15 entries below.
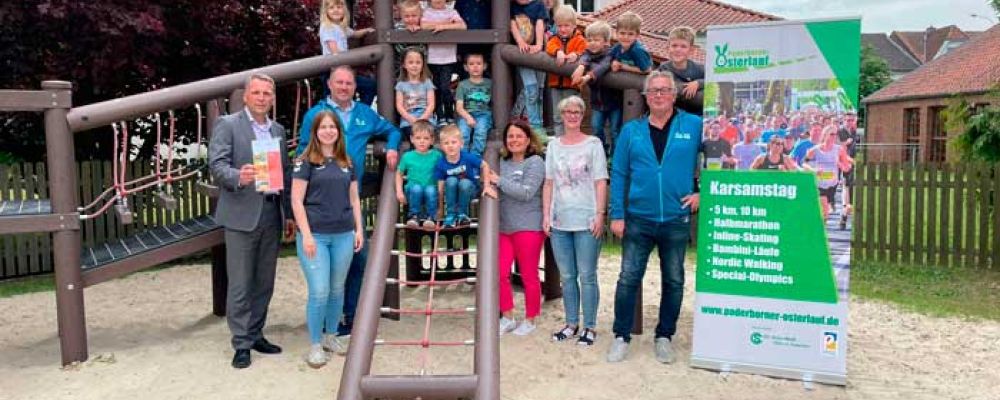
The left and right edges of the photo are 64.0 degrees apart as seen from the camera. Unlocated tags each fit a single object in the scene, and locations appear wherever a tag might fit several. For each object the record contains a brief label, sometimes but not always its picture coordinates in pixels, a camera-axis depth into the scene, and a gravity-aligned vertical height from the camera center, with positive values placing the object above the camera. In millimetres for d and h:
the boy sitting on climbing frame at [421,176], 5445 -152
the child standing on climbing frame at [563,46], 5867 +778
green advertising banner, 4594 -324
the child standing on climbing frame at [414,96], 5879 +426
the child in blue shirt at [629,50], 5410 +685
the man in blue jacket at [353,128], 5359 +183
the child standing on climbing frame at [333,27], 6184 +1004
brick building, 27734 +1871
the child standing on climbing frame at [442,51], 6066 +785
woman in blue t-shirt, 4730 -324
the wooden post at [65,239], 4902 -500
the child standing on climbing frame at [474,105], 5984 +361
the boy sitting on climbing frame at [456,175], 5363 -148
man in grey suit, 4738 -333
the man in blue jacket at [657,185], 4828 -209
